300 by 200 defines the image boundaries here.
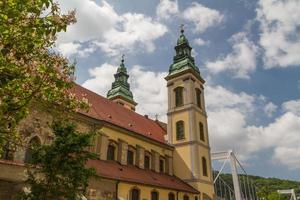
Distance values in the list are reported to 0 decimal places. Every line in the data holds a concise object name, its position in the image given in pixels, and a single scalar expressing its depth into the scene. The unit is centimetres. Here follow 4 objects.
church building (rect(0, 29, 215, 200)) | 1830
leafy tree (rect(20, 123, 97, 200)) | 1226
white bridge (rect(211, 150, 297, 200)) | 3896
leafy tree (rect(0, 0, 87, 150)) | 645
